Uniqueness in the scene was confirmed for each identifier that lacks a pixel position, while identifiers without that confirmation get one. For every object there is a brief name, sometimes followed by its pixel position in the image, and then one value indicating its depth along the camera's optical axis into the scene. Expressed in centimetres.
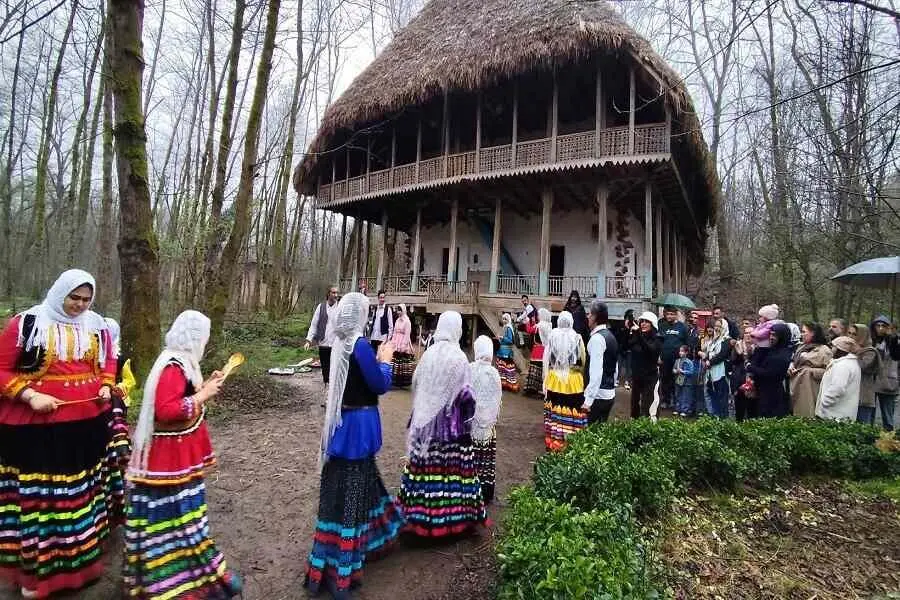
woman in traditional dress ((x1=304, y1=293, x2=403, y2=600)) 259
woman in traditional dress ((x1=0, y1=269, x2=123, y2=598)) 242
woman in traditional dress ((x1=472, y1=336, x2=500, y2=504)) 341
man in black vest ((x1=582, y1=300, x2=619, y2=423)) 457
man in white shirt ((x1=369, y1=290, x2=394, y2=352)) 830
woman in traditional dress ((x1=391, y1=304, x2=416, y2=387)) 850
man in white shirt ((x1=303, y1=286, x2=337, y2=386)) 762
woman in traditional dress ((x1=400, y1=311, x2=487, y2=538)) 304
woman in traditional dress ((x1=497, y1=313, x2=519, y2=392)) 881
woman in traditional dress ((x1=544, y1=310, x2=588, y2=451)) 476
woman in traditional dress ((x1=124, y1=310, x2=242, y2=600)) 226
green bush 196
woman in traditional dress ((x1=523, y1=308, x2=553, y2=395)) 840
